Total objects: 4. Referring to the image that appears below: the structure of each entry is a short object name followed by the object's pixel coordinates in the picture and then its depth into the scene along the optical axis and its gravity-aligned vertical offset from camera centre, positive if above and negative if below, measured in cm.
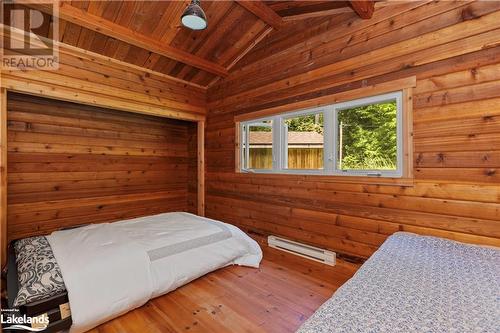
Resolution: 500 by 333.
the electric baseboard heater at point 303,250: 260 -95
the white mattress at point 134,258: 176 -82
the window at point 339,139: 228 +34
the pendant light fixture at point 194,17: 199 +130
